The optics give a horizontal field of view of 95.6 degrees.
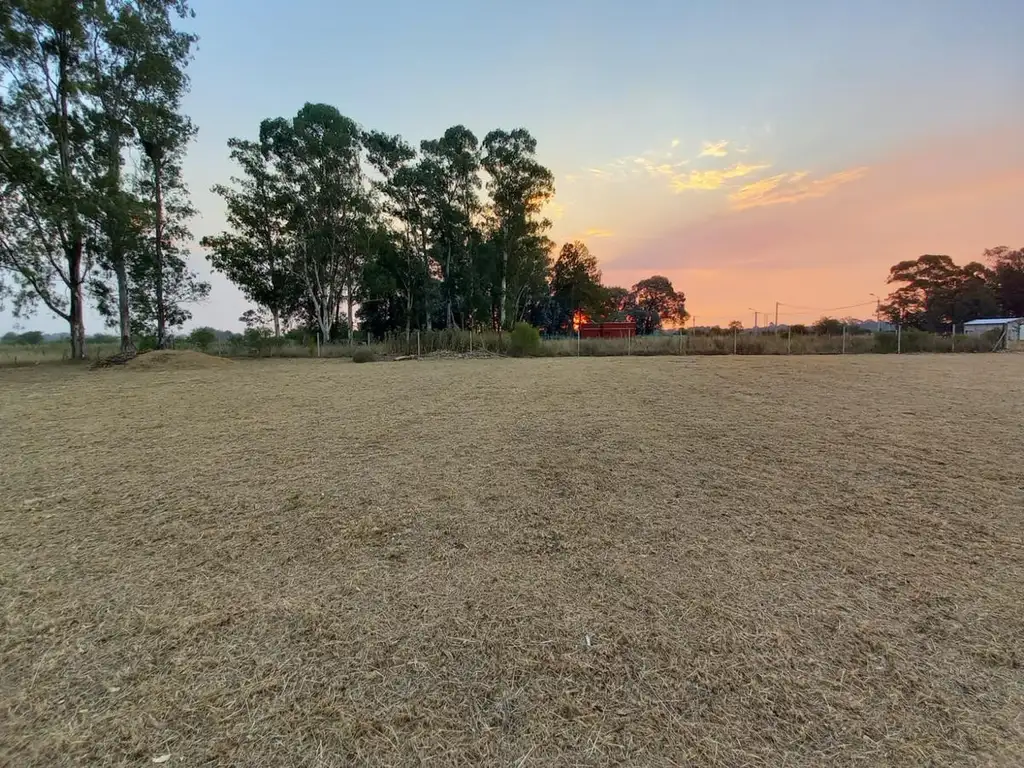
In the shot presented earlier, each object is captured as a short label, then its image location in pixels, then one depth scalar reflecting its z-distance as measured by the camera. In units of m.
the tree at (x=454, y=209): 28.55
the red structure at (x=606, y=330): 36.25
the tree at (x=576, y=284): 40.94
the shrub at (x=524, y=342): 19.52
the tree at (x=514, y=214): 28.09
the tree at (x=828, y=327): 22.84
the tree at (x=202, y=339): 24.17
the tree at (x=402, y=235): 27.50
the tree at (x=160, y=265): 19.19
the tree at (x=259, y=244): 24.52
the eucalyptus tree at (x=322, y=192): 23.38
